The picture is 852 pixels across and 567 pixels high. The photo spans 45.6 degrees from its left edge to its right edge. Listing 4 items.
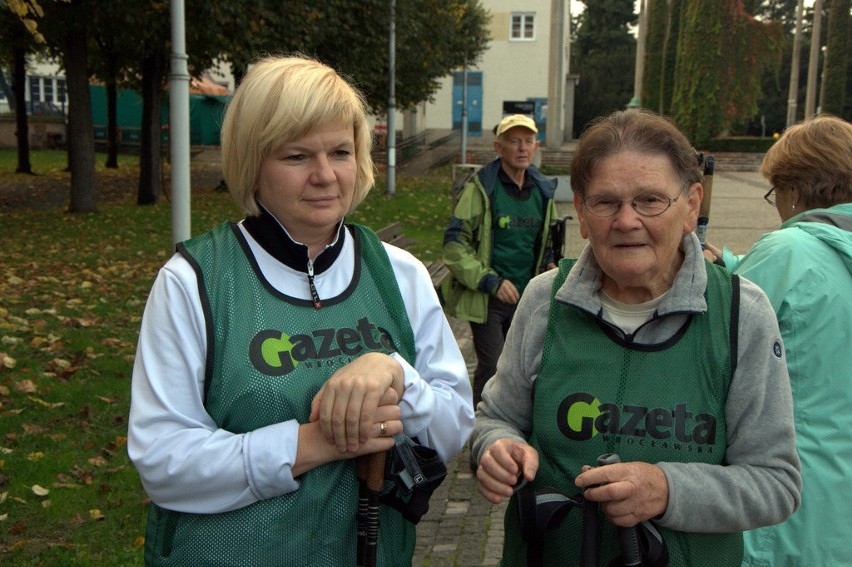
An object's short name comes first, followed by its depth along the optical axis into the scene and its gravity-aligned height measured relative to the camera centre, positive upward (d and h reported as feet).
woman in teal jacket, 9.04 -2.34
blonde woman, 6.93 -1.84
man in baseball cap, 20.35 -2.67
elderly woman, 7.25 -1.98
